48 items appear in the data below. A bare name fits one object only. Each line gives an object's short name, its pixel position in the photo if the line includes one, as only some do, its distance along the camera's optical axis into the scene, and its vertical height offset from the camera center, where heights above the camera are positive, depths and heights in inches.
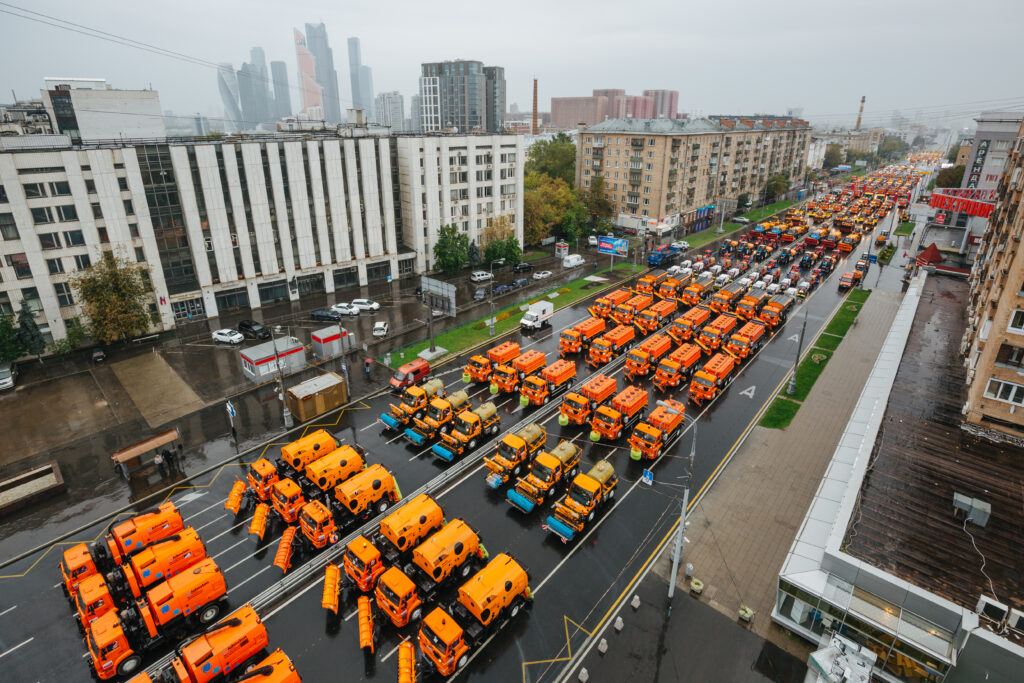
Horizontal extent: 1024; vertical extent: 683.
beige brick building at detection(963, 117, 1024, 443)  979.9 -387.7
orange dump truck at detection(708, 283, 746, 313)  2266.2 -602.5
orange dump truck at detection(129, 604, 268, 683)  735.1 -703.5
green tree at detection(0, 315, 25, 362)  1680.6 -583.0
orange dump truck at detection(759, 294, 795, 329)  2111.2 -605.5
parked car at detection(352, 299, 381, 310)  2288.3 -624.6
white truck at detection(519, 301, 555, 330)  2103.8 -627.1
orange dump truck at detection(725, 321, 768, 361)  1834.4 -635.0
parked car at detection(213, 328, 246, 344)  1969.7 -655.1
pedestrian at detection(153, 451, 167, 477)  1257.4 -720.1
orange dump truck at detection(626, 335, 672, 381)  1717.5 -646.8
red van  1632.6 -671.1
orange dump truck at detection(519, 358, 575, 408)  1533.0 -661.8
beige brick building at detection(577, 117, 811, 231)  3535.9 -9.2
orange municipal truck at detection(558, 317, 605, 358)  1881.2 -634.9
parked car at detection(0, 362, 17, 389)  1636.3 -673.6
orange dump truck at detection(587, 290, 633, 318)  2191.2 -600.5
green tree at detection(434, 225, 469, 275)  2687.0 -456.3
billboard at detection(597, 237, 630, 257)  2950.3 -476.0
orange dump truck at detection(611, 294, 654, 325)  2107.5 -604.5
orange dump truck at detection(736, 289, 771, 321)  2194.9 -611.6
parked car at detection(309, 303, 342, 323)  2183.7 -638.1
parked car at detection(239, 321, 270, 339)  2022.6 -648.3
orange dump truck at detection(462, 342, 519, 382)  1668.3 -643.7
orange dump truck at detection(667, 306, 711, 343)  1968.5 -628.8
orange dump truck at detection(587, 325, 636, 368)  1811.0 -647.6
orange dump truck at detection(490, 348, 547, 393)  1600.6 -649.9
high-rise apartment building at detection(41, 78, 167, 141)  2229.3 +216.3
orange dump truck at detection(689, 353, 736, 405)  1566.2 -661.5
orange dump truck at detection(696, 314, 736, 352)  1904.5 -631.7
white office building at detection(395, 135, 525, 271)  2620.6 -124.5
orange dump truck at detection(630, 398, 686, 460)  1286.9 -677.4
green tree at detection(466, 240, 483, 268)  2874.0 -517.6
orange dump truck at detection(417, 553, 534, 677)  767.5 -698.4
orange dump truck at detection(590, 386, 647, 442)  1365.7 -669.4
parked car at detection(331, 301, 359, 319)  2244.1 -632.4
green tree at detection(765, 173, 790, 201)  4832.7 -230.7
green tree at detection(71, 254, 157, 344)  1817.2 -475.7
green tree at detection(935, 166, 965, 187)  4376.5 -143.7
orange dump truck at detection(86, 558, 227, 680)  775.7 -714.0
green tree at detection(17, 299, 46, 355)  1755.7 -568.0
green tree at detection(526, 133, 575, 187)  4421.8 +7.8
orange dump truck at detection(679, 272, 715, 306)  2388.0 -607.2
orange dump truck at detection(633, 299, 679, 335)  2075.5 -625.9
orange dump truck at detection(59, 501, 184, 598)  910.4 -690.7
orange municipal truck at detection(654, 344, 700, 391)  1635.1 -658.4
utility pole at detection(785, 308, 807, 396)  1608.8 -697.1
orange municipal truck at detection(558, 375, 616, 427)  1427.2 -659.0
